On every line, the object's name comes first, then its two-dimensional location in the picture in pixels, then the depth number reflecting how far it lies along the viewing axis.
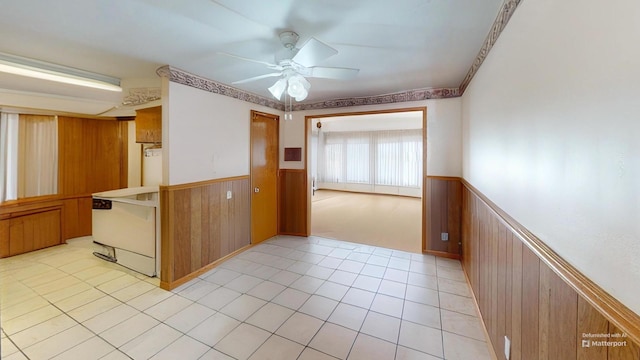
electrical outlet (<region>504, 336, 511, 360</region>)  1.41
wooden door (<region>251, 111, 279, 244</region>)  3.87
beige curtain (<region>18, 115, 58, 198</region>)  3.59
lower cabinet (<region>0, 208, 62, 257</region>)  3.37
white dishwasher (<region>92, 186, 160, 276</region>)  2.80
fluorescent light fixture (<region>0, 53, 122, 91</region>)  2.37
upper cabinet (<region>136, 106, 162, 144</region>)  3.40
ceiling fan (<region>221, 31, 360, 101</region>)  1.87
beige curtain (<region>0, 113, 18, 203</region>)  3.42
